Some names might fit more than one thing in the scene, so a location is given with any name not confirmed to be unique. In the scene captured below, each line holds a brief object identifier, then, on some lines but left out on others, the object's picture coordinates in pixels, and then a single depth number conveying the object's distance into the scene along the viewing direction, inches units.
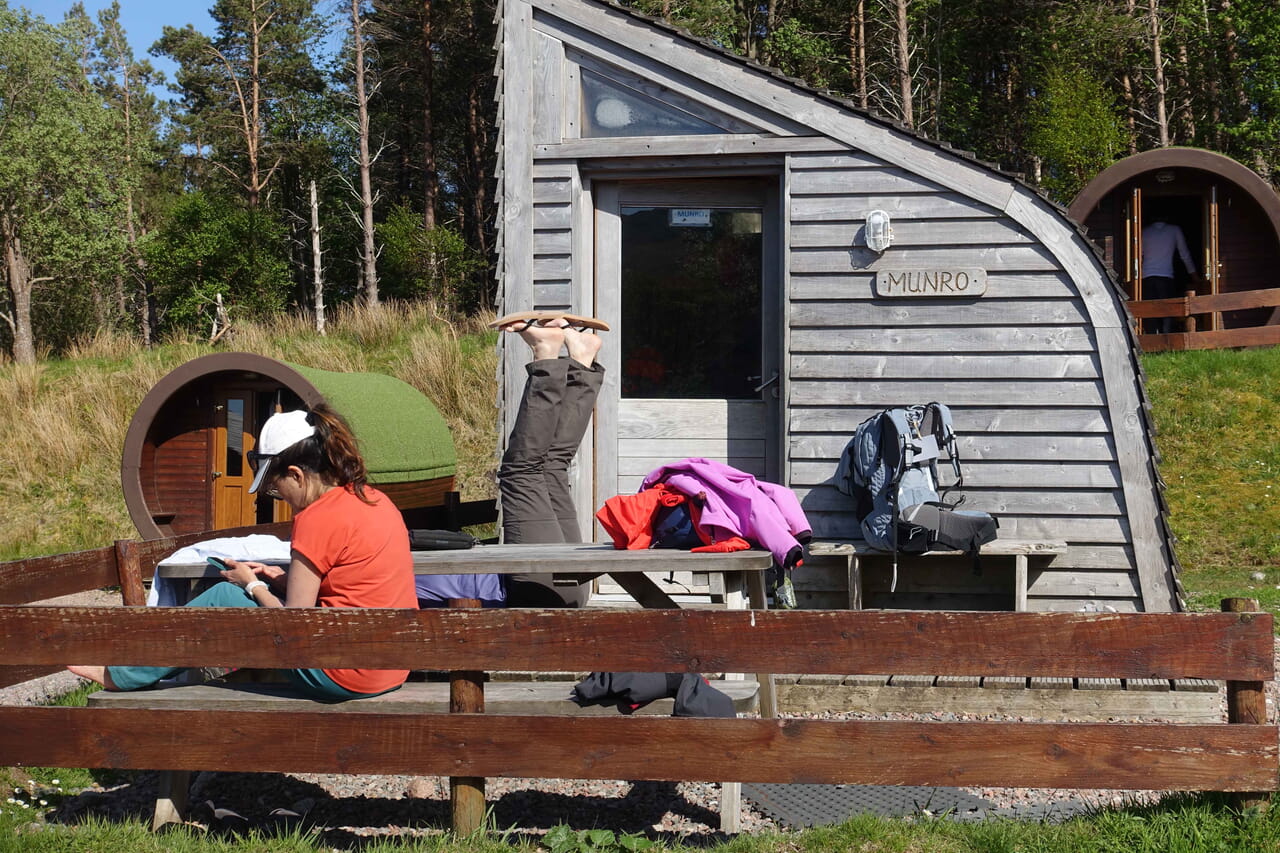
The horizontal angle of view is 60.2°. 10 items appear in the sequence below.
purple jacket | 158.2
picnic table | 142.2
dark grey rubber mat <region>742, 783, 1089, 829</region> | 163.3
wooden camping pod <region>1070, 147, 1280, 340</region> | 574.9
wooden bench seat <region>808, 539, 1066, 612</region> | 241.4
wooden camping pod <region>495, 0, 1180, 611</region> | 249.8
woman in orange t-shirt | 147.7
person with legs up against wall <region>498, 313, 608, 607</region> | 213.0
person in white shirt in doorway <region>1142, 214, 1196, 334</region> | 613.6
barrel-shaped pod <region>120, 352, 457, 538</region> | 372.5
